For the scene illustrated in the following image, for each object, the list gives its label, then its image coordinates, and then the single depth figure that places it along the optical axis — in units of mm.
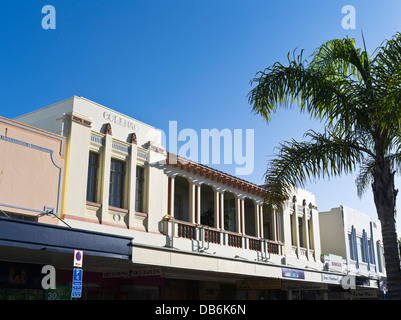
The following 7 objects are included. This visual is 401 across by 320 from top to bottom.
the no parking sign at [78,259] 10445
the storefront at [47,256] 11344
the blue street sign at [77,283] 10023
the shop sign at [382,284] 30000
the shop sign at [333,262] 27464
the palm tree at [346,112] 10484
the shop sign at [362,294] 26031
